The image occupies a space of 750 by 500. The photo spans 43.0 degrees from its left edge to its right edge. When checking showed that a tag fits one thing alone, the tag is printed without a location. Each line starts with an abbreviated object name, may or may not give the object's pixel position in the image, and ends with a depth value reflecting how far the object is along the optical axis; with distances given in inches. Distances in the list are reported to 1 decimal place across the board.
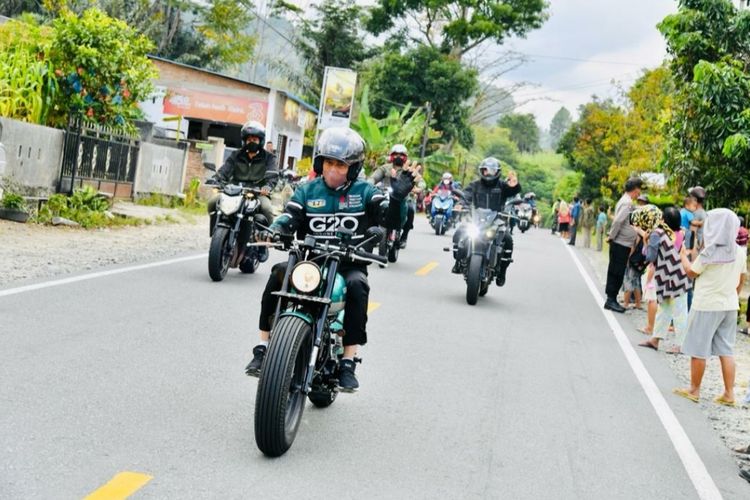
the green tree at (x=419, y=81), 2001.7
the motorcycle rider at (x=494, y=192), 536.4
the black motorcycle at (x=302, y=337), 193.9
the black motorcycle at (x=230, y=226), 449.1
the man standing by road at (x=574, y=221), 1426.1
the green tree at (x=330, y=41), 2023.9
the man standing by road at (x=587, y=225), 1400.3
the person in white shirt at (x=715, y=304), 319.6
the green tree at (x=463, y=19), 2030.0
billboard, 1595.7
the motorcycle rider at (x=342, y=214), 231.6
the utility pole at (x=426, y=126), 1927.9
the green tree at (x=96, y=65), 671.8
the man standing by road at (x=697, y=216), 447.2
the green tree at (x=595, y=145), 1726.1
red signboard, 1502.2
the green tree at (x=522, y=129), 5502.0
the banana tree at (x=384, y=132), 1437.0
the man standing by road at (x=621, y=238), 538.0
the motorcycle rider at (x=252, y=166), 470.0
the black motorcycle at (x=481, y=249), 496.7
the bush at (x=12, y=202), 598.9
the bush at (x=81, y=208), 641.0
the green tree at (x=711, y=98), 544.7
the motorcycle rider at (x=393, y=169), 571.8
